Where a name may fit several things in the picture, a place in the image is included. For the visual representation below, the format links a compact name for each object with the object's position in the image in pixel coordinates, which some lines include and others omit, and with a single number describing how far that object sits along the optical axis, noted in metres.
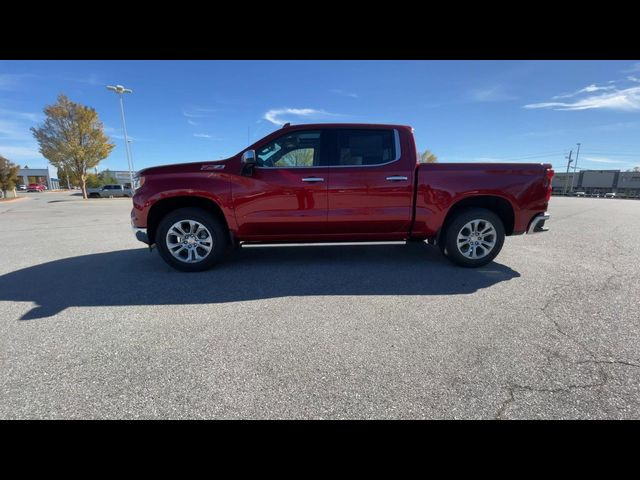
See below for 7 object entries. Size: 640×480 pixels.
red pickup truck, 4.23
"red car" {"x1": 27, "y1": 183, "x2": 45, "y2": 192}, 62.46
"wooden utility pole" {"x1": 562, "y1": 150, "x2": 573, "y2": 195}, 59.88
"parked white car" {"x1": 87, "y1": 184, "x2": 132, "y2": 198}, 36.53
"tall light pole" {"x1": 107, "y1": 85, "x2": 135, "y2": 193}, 24.21
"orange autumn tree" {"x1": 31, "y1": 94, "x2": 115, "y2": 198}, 26.08
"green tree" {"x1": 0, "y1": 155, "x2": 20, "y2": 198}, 28.42
